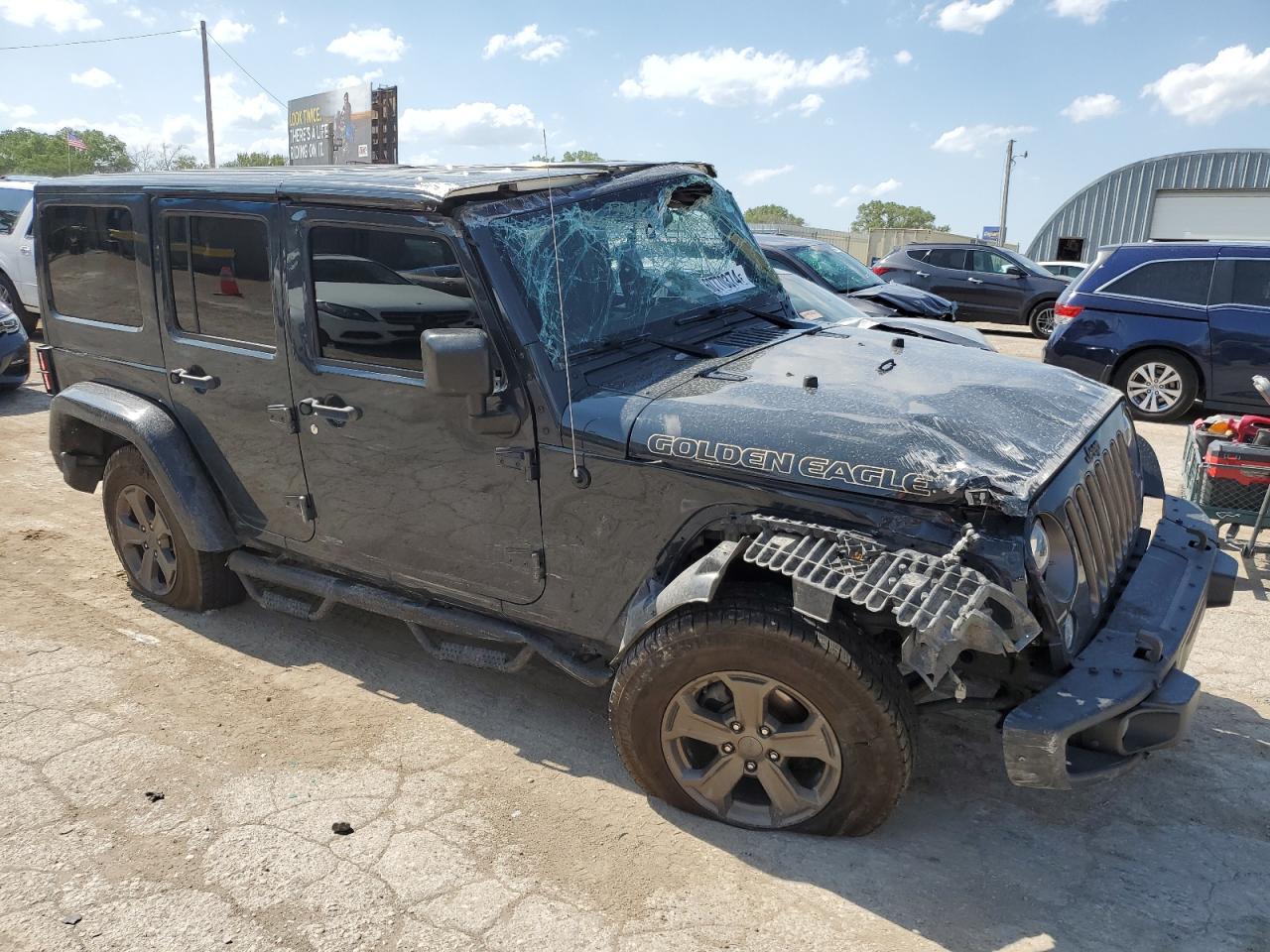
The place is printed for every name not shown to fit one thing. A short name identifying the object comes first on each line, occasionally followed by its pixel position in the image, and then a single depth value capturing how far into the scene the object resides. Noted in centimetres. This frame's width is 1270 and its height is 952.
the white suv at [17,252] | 1191
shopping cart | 516
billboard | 2542
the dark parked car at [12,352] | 940
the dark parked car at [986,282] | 1678
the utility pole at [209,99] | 2831
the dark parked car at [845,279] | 976
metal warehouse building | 3359
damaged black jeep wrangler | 270
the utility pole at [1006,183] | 4622
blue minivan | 863
